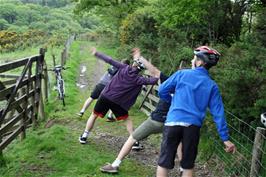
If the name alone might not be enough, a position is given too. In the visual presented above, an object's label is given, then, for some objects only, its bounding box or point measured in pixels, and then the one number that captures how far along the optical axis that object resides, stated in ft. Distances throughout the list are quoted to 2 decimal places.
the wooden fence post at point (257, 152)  18.07
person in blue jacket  15.71
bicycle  43.63
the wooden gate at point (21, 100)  24.97
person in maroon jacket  24.77
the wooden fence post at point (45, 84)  39.19
